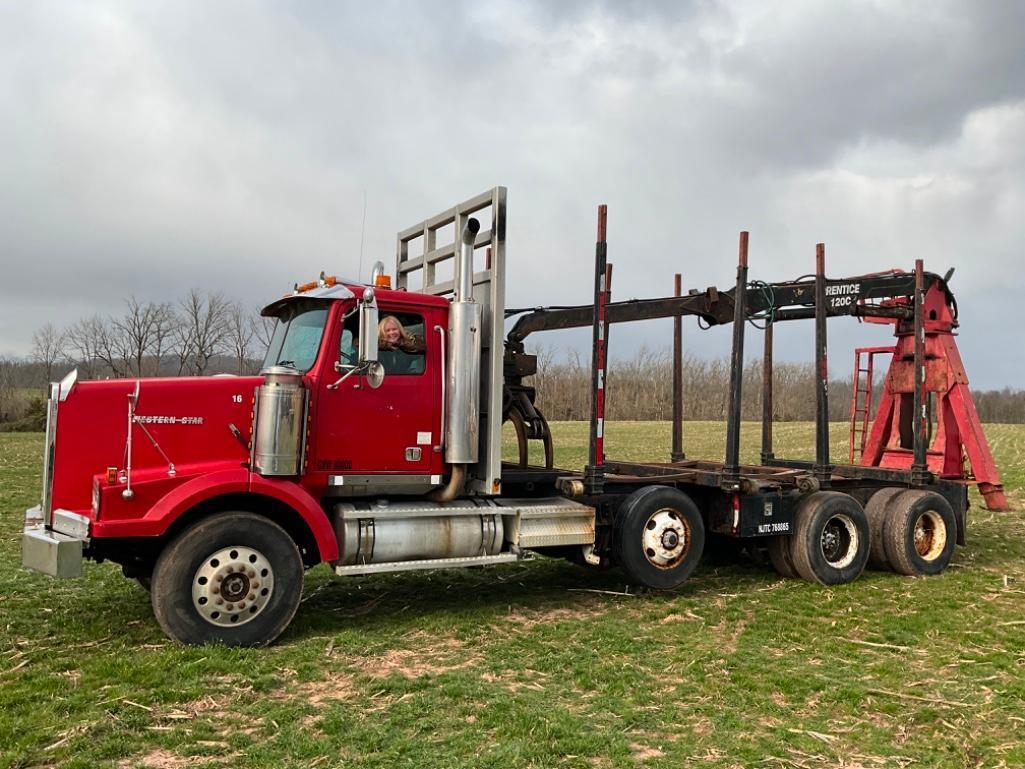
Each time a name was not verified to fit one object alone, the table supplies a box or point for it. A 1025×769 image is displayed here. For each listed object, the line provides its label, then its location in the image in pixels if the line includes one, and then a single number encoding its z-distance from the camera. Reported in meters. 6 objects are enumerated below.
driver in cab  7.30
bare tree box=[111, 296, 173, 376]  45.23
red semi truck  6.42
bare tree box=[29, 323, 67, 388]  59.72
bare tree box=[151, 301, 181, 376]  44.72
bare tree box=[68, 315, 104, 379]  43.73
